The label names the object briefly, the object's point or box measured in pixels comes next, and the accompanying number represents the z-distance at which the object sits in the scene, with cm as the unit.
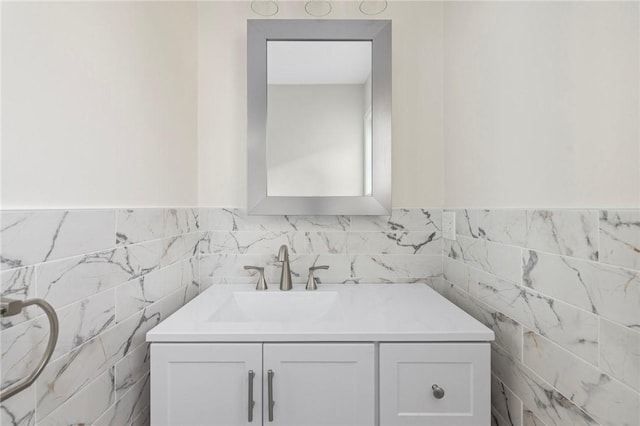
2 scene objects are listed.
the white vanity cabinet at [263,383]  76
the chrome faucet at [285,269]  118
